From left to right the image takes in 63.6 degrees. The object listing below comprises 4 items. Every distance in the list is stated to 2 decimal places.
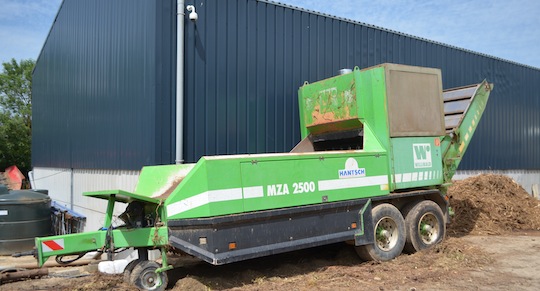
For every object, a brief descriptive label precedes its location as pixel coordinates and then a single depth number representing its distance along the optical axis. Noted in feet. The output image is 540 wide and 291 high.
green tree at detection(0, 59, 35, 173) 121.39
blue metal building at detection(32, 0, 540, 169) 28.14
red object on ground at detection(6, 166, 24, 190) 95.81
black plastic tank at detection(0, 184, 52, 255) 34.32
